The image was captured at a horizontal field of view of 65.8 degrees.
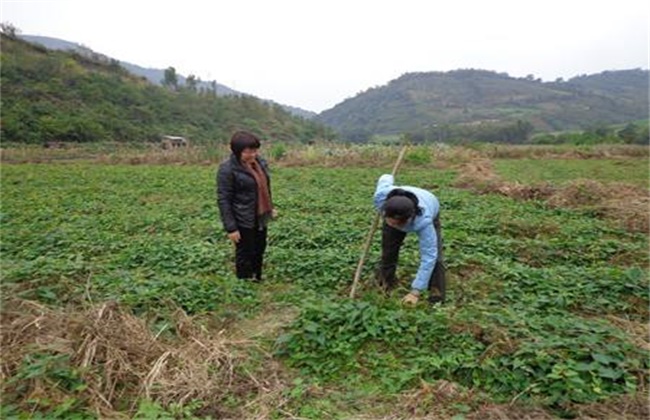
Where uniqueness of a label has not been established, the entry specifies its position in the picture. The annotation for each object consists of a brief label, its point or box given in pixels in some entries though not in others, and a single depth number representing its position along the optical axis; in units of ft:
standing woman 17.01
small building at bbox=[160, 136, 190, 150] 146.26
